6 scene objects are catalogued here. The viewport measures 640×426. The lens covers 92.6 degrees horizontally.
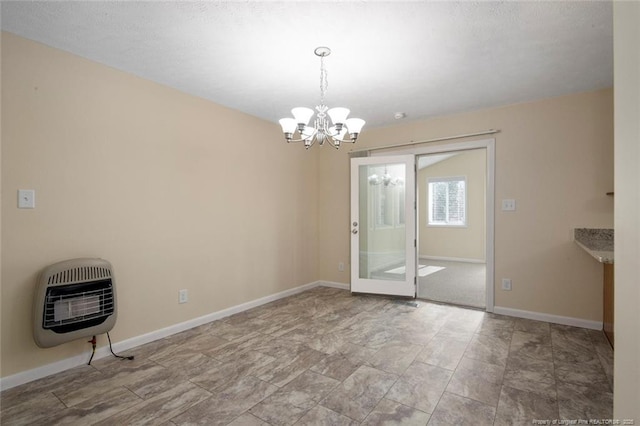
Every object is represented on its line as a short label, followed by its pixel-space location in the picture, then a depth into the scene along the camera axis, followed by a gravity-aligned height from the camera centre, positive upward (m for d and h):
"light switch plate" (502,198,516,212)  3.48 +0.08
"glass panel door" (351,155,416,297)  4.08 -0.20
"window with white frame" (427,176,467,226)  7.47 +0.25
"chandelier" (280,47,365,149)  2.27 +0.68
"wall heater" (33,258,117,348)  2.08 -0.65
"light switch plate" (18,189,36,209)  2.10 +0.09
